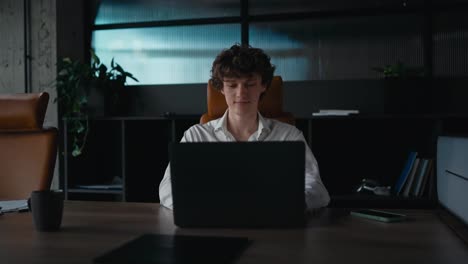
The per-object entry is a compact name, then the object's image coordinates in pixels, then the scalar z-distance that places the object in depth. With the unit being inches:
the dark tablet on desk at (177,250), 31.3
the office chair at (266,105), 76.3
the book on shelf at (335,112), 105.5
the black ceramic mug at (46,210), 42.7
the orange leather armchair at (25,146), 71.2
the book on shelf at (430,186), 104.1
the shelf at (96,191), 121.4
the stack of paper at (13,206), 53.1
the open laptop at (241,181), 38.9
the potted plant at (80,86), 122.7
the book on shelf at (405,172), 107.0
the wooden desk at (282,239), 32.6
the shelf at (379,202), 103.6
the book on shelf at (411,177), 106.6
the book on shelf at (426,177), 104.8
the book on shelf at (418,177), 105.8
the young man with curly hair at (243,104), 64.9
